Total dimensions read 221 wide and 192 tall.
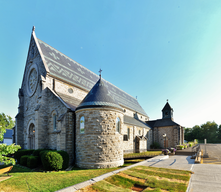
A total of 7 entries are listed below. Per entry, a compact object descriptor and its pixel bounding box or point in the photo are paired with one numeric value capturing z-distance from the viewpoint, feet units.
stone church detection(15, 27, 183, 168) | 45.52
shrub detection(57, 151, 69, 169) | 42.81
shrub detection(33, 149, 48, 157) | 46.99
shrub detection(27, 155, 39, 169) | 43.42
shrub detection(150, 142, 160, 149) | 106.73
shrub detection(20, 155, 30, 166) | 46.80
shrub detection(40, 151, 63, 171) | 38.81
